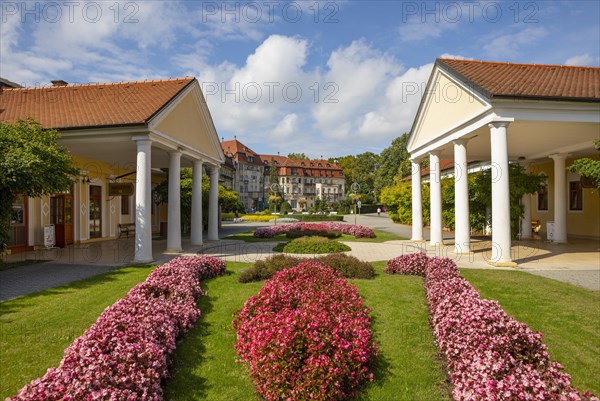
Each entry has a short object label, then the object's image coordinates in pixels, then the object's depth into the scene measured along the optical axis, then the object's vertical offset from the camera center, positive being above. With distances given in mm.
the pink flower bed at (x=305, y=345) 4137 -1861
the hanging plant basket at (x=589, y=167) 10039 +1055
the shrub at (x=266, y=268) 8969 -1660
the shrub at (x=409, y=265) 9584 -1675
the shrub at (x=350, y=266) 9258 -1664
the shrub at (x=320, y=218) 42062 -1516
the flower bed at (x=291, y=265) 9102 -1664
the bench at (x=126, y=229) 20905 -1289
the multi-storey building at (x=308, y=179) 103938 +8100
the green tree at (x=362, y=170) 97375 +10542
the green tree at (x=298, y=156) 125062 +18181
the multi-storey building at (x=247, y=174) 90125 +8546
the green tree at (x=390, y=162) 74125 +9347
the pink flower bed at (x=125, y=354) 3570 -1787
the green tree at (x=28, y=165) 9508 +1235
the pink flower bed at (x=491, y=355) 3623 -1877
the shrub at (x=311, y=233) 20406 -1674
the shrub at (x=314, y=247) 14439 -1746
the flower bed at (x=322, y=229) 21750 -1550
